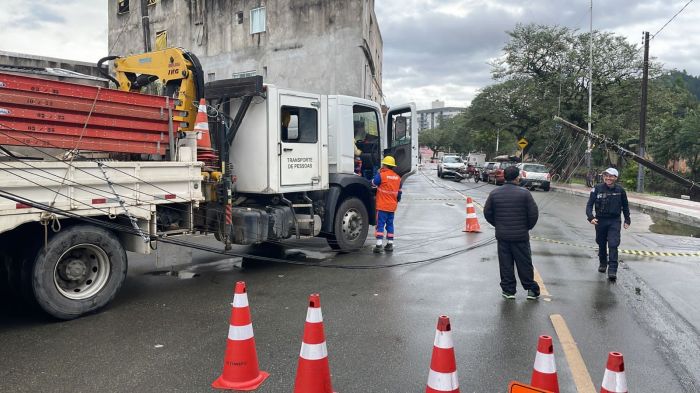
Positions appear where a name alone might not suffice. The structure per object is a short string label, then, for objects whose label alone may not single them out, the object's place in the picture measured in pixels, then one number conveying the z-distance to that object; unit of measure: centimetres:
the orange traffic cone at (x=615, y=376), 268
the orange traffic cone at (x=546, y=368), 304
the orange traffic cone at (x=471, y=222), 1237
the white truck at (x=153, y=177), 509
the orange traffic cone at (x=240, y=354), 388
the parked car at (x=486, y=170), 3663
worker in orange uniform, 927
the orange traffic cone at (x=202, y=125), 675
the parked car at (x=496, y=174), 3244
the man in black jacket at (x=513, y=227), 635
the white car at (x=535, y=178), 2914
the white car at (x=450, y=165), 3994
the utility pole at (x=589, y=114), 3136
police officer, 749
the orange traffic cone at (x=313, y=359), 353
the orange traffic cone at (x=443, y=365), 315
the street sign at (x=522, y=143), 3970
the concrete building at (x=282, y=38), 2750
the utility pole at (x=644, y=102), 2542
